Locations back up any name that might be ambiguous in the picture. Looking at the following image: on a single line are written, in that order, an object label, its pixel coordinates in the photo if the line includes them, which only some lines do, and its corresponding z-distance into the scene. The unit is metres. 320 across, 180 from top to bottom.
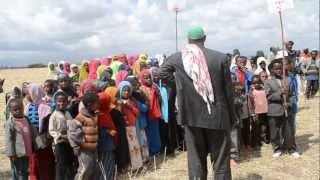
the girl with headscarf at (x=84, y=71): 7.29
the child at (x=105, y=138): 4.16
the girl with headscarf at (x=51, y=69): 8.16
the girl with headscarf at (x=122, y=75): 5.72
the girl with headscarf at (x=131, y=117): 4.69
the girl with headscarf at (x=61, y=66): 7.80
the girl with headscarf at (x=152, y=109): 5.27
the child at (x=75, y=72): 7.13
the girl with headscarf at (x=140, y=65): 6.25
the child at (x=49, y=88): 4.52
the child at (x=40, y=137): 4.18
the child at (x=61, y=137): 4.00
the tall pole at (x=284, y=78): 5.27
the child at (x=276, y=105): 5.35
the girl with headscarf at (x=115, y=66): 6.43
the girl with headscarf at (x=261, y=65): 6.57
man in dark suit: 3.45
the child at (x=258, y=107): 5.66
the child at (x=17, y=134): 4.00
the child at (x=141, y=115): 4.99
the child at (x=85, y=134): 3.84
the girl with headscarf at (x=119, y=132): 4.56
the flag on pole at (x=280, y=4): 5.40
